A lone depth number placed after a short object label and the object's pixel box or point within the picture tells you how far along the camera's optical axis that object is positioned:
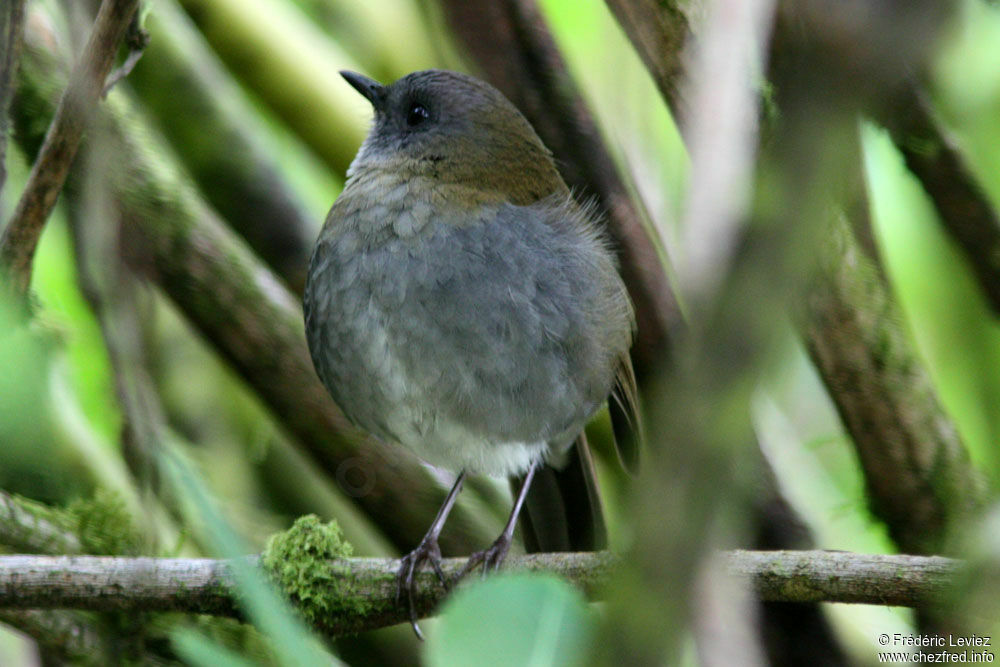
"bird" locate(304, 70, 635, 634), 5.27
